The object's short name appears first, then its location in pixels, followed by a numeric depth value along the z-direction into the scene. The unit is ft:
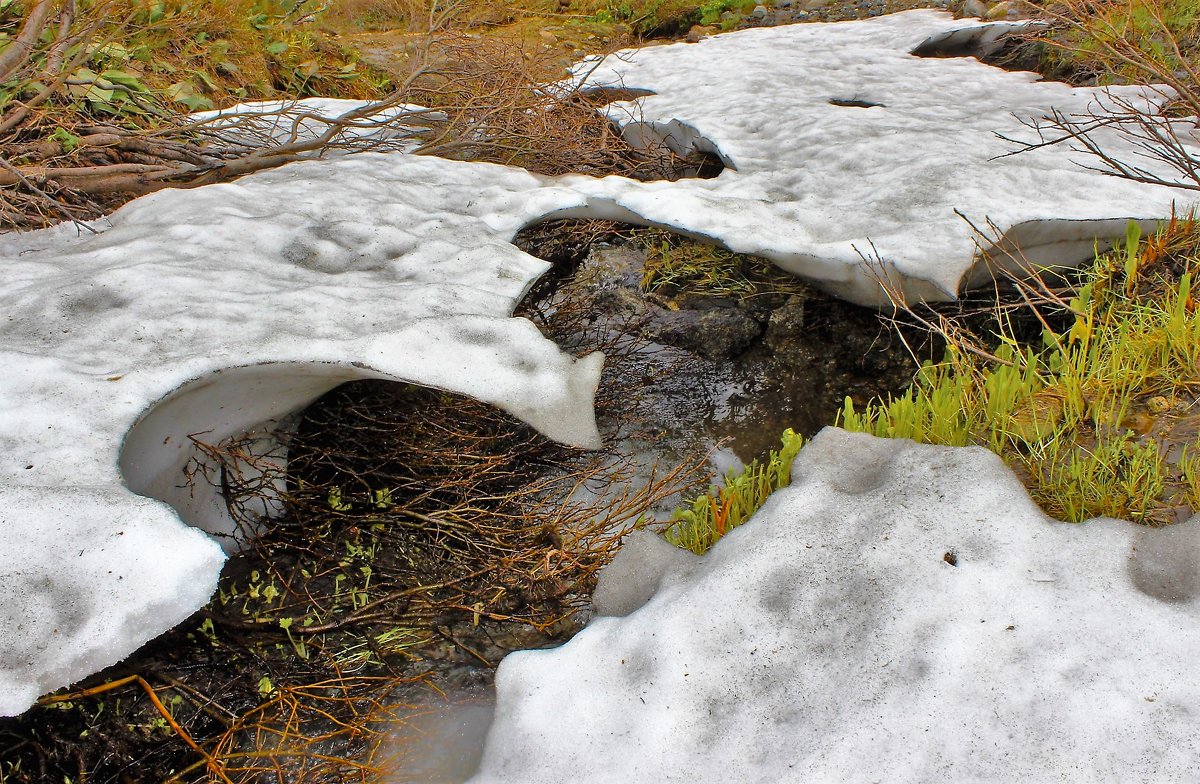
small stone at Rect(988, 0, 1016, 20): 22.53
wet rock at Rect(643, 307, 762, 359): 12.29
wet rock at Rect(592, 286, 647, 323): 12.69
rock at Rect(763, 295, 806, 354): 12.25
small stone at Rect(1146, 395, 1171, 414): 7.46
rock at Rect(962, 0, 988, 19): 23.38
